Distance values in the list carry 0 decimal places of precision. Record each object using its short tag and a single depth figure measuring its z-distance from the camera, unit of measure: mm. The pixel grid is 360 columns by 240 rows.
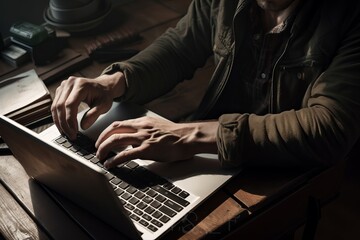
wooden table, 885
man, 915
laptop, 786
